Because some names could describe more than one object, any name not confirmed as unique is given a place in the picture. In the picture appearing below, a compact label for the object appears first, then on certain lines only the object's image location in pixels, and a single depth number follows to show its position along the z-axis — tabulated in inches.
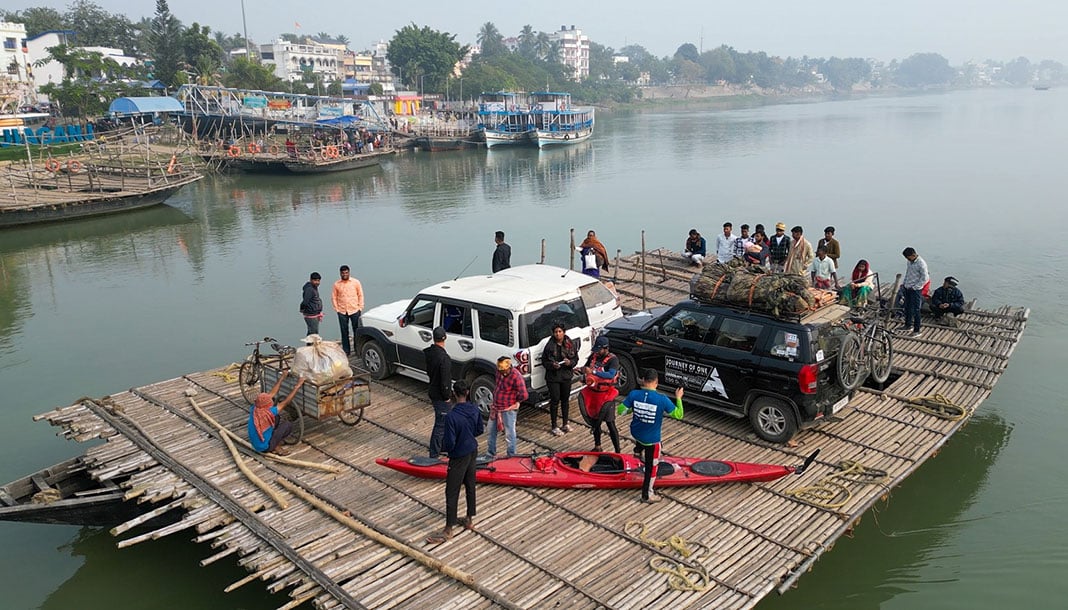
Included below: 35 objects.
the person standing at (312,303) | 531.5
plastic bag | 384.8
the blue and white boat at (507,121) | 2834.6
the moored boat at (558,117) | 2901.1
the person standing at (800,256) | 580.1
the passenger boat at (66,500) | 351.3
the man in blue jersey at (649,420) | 310.5
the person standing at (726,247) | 706.8
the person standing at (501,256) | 636.7
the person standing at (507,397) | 339.9
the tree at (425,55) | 3993.6
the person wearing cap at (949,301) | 560.1
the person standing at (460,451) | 286.2
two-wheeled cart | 382.0
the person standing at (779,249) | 620.7
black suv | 366.6
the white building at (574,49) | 7116.1
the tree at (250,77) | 3142.2
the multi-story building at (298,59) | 4968.0
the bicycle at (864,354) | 383.9
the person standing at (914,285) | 526.0
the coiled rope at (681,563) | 268.5
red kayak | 332.8
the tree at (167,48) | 3093.0
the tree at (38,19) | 3700.8
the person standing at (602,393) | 353.7
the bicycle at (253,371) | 436.5
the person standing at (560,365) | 375.2
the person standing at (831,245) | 581.3
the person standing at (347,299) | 515.5
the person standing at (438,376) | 357.7
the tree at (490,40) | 5994.1
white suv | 396.8
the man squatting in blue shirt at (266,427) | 370.6
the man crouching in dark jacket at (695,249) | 765.9
